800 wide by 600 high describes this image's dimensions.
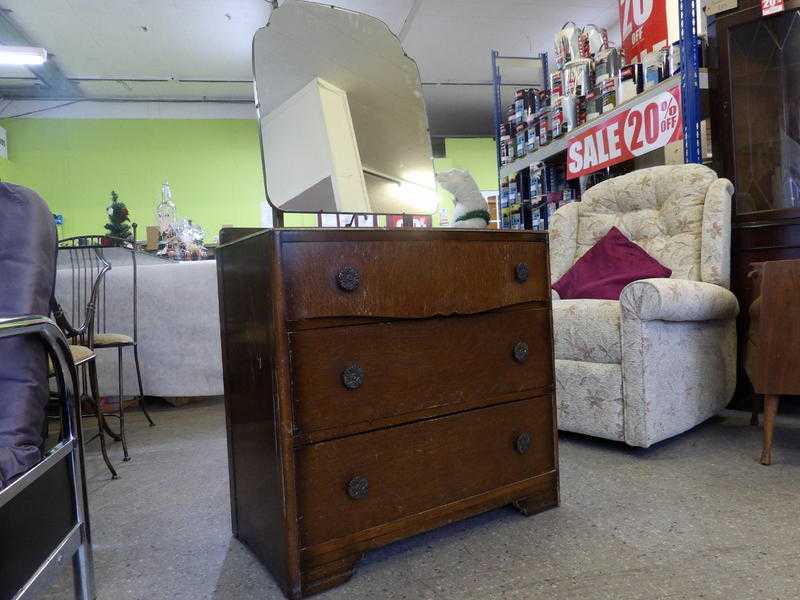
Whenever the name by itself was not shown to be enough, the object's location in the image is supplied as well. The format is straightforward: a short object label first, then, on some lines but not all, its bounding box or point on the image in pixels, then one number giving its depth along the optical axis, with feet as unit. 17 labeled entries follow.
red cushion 6.58
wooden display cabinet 7.29
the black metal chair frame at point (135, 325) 6.71
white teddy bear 5.46
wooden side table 5.06
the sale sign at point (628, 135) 7.59
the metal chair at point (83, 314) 5.52
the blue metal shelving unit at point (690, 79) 7.25
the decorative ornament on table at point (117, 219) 11.16
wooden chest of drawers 3.27
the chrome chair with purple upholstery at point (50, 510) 2.35
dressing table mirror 4.23
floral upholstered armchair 5.50
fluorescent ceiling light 15.28
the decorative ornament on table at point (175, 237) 10.78
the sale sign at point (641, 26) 9.61
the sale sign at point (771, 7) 6.86
